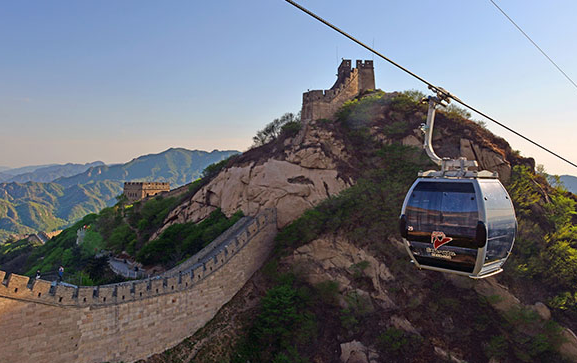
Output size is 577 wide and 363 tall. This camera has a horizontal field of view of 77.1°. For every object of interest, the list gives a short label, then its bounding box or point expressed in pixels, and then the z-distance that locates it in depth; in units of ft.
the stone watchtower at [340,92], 123.13
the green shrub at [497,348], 73.36
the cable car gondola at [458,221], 35.09
